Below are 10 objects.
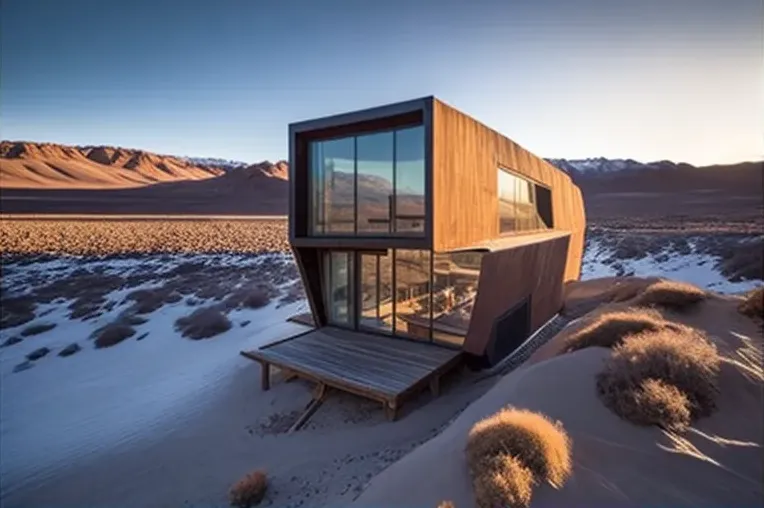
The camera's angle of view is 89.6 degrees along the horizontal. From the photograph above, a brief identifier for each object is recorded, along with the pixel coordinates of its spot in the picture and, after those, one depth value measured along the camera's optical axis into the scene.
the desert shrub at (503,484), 3.05
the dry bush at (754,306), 6.73
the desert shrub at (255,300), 15.84
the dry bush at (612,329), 5.68
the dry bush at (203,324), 13.08
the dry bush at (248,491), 5.02
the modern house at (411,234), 7.29
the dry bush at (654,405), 3.86
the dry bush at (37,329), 13.66
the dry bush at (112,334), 12.73
